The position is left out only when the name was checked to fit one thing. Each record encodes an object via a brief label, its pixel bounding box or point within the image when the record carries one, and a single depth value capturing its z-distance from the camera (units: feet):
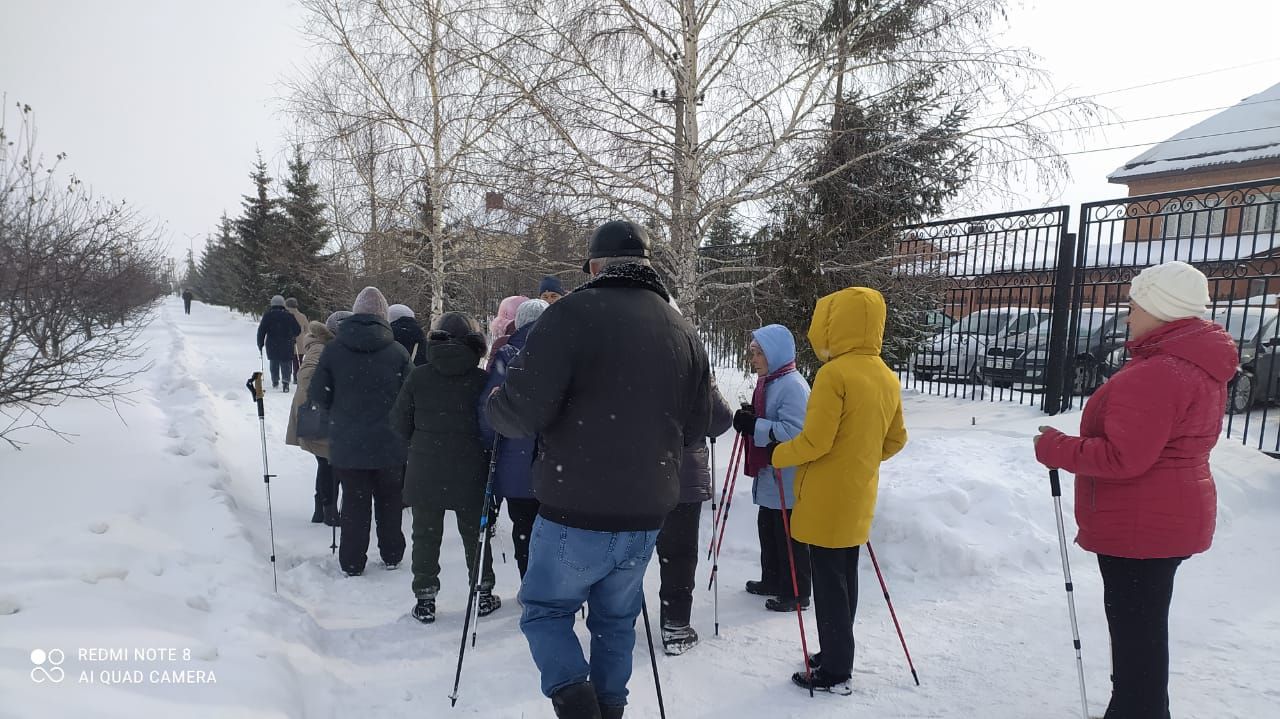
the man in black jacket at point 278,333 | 41.68
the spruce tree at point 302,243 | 47.96
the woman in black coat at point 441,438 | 13.52
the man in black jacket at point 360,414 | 15.33
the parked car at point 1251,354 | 29.37
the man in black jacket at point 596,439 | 7.66
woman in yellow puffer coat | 10.43
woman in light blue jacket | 12.36
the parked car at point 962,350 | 25.97
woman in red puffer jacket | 8.09
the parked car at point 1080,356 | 22.90
